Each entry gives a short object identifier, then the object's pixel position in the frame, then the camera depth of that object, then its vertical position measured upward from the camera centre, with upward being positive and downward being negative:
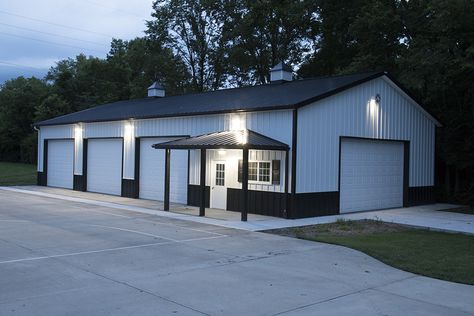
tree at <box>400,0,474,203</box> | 18.16 +3.23
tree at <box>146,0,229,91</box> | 44.34 +10.70
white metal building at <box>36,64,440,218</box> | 15.73 +0.39
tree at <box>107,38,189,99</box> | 44.88 +7.48
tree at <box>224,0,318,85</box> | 36.12 +8.87
